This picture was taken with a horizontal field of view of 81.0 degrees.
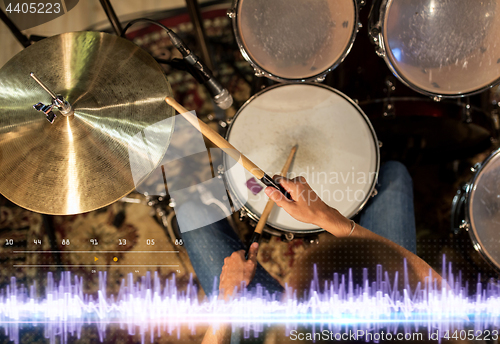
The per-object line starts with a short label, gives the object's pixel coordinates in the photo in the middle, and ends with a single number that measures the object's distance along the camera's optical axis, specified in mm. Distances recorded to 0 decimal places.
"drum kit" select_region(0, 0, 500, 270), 781
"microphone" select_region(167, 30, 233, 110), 869
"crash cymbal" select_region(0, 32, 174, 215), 778
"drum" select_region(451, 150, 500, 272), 878
